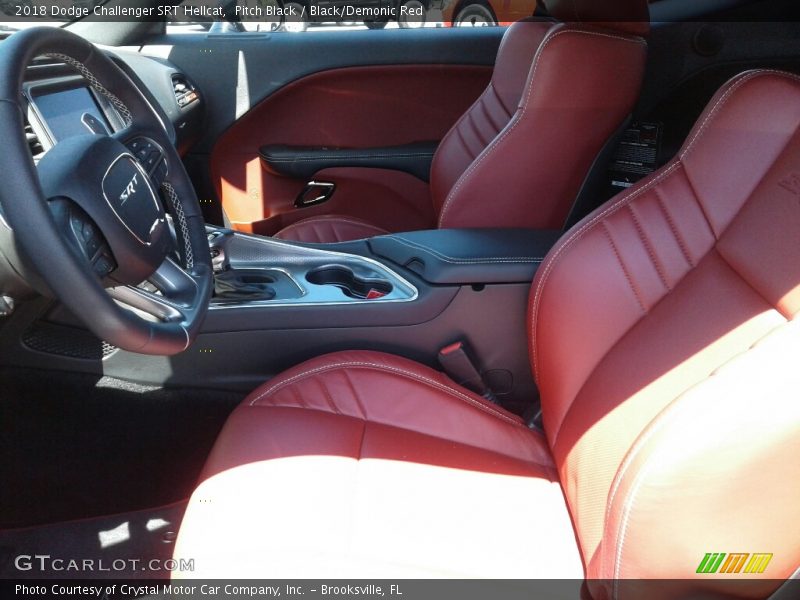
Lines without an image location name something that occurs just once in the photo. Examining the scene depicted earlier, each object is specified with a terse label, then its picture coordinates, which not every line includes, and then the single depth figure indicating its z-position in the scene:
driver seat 0.78
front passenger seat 1.52
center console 1.35
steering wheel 0.81
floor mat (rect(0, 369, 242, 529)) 1.35
